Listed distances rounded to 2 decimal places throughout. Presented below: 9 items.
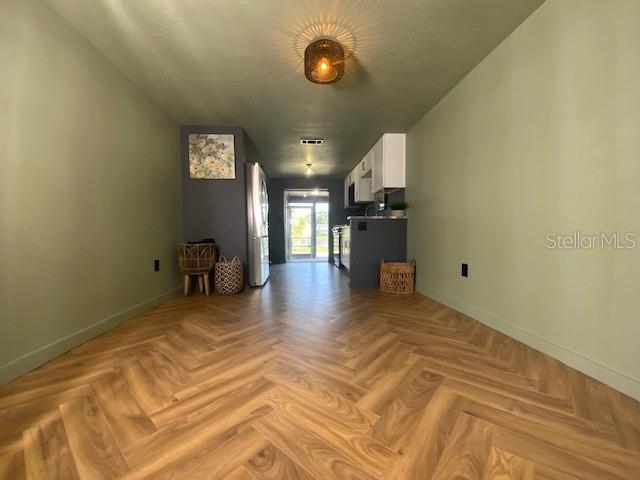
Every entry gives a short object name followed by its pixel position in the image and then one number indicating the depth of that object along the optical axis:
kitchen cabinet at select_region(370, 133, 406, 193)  3.34
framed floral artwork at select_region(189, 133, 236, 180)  3.09
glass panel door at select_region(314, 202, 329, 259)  6.57
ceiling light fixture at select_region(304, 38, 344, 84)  1.65
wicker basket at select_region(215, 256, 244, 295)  2.87
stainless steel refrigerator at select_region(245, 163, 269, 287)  3.18
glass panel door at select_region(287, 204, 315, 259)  6.69
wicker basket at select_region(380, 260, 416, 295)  2.94
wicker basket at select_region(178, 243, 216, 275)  2.71
